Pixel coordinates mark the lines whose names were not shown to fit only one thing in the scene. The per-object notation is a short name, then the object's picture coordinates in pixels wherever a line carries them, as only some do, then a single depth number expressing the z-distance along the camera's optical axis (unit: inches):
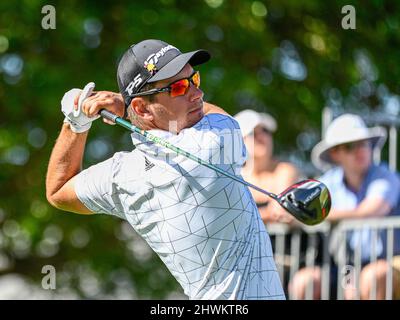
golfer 342.0
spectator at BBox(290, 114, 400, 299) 574.9
